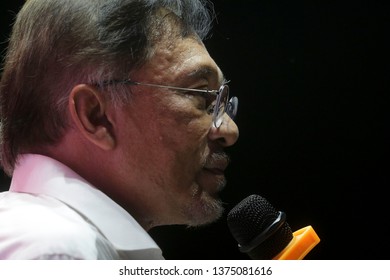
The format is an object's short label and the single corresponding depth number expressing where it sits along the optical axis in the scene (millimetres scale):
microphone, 1567
